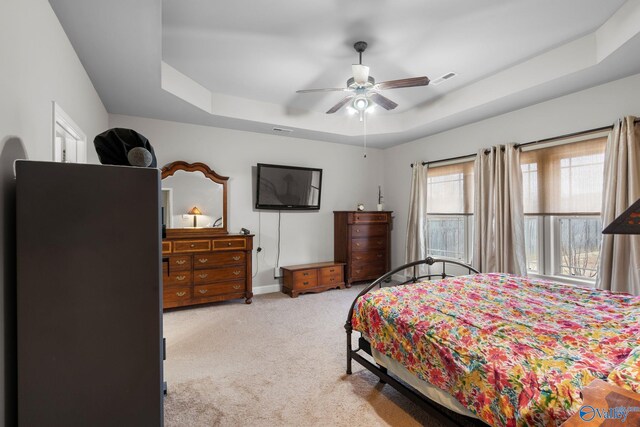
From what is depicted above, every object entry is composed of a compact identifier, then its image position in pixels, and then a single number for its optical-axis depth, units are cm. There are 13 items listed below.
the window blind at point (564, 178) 321
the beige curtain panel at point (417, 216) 507
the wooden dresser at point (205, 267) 387
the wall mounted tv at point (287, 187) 483
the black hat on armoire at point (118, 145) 158
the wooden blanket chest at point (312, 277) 470
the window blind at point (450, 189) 455
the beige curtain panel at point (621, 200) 279
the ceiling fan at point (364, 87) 274
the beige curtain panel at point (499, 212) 371
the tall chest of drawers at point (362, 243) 520
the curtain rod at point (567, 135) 306
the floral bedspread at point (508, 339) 120
